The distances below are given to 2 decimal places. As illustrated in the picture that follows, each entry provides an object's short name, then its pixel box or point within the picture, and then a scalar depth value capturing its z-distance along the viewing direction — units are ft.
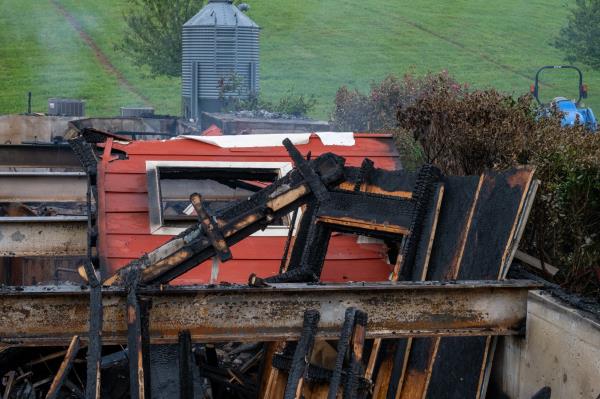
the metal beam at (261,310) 29.61
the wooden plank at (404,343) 34.66
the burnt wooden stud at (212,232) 31.36
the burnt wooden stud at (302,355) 28.07
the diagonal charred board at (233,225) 31.67
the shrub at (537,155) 35.71
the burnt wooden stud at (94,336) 27.65
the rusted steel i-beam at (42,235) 54.53
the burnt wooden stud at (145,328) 29.37
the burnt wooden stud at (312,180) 32.53
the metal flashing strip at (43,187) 66.28
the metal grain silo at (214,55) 163.29
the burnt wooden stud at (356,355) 28.49
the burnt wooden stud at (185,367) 30.40
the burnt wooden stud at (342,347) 28.58
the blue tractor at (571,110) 106.75
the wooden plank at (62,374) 28.40
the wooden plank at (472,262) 33.60
